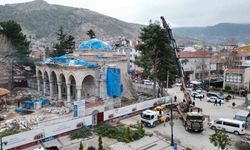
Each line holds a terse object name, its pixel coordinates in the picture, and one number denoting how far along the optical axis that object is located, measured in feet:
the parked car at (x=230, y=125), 86.43
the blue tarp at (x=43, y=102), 120.88
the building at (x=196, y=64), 215.51
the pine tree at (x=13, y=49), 151.84
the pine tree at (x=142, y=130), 84.26
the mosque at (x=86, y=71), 117.50
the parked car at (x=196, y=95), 143.64
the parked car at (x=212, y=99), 134.41
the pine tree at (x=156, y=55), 128.47
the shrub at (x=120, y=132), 80.49
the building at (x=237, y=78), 156.35
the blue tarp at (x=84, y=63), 117.29
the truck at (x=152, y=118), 93.76
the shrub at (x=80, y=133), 82.47
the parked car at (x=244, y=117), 94.79
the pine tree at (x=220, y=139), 61.94
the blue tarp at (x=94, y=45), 133.28
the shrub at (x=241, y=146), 73.52
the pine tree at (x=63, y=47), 196.65
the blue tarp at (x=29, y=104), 118.02
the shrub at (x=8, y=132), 82.04
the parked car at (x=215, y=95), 139.85
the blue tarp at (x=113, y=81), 117.60
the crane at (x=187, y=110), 87.87
